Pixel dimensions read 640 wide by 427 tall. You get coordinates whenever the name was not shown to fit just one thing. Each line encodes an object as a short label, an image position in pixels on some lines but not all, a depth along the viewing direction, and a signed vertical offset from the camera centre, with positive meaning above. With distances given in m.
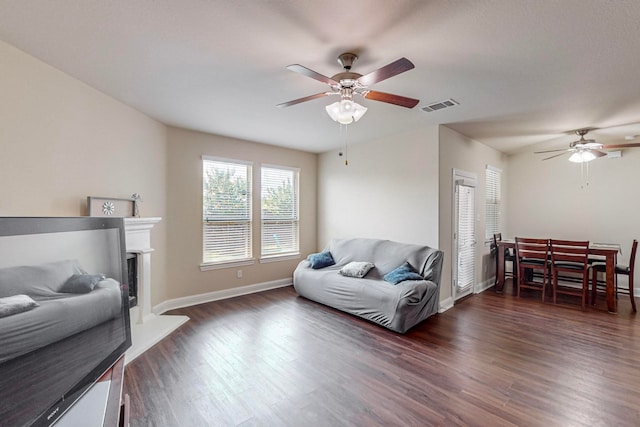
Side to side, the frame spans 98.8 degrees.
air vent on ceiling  3.07 +1.23
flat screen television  0.91 -0.41
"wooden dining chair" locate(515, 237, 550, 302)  4.42 -0.79
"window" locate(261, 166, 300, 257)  5.03 +0.02
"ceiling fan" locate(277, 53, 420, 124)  2.18 +0.96
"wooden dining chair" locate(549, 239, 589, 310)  4.06 -0.76
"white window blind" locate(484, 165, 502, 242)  5.22 +0.19
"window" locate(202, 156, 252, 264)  4.35 +0.04
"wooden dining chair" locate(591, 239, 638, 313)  4.02 -0.93
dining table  3.90 -0.82
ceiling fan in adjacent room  4.19 +0.95
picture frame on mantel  2.71 +0.08
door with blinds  4.23 -0.38
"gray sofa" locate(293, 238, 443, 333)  3.29 -1.00
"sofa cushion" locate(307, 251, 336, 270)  4.61 -0.83
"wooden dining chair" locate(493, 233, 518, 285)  5.16 -0.85
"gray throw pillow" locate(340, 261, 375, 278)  3.96 -0.85
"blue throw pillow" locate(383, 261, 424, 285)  3.57 -0.85
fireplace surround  3.08 -1.01
